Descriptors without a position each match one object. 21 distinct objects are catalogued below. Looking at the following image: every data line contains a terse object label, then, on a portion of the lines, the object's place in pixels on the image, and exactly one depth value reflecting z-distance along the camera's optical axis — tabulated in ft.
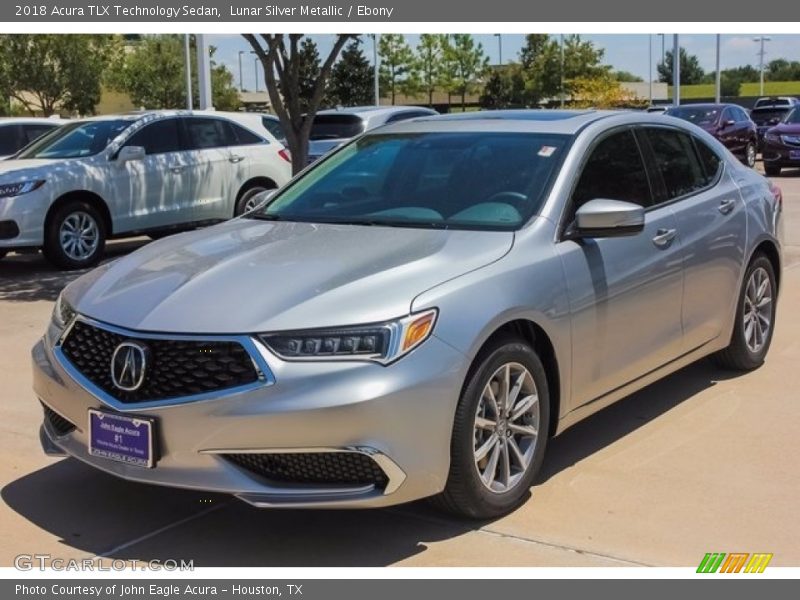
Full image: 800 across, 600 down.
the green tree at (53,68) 122.62
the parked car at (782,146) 74.18
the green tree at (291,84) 32.73
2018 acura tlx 12.13
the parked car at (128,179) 35.06
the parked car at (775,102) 103.95
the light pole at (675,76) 113.85
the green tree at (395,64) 184.75
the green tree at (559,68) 167.22
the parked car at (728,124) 76.94
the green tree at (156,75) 175.01
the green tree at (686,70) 326.65
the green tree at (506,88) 181.27
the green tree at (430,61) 187.62
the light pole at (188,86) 126.56
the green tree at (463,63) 189.06
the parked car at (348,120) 47.21
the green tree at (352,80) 170.50
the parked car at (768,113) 97.81
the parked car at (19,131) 47.34
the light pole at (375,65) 151.53
